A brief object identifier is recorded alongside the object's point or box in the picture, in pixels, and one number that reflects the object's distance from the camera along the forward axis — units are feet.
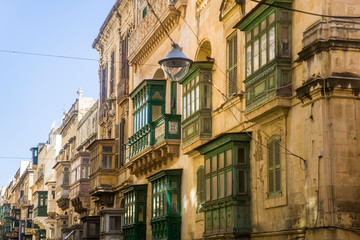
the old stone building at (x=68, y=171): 158.87
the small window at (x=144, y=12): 105.01
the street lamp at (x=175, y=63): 54.60
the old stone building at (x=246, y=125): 49.32
